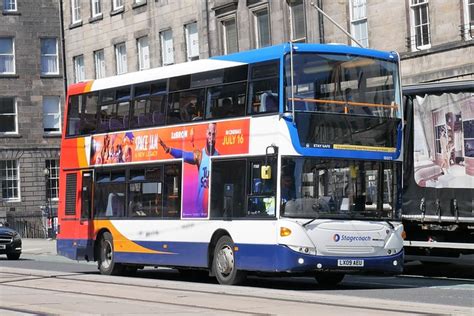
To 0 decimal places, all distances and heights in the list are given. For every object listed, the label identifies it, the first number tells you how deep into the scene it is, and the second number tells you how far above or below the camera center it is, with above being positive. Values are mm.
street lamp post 54678 +1422
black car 32719 -650
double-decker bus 17391 +991
